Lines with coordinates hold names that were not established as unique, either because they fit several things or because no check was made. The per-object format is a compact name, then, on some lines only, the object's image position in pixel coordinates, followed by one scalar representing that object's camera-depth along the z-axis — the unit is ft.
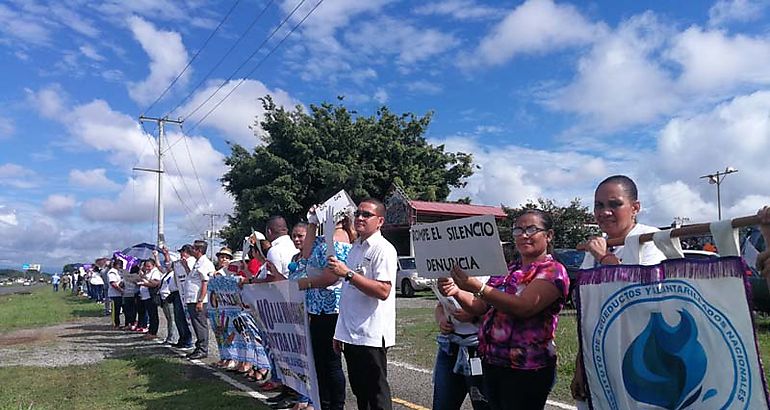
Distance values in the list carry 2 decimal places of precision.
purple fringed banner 7.74
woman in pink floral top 10.59
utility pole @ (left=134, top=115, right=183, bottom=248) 103.60
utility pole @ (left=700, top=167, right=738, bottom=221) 119.14
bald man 21.53
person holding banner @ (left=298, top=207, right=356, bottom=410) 16.84
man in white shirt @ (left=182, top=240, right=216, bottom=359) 31.65
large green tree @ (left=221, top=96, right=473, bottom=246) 107.76
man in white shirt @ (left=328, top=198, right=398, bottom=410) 14.39
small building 108.99
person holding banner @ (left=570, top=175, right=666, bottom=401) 10.16
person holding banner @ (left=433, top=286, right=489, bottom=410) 12.72
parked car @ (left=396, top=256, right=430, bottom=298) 81.25
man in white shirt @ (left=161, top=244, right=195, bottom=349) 35.56
